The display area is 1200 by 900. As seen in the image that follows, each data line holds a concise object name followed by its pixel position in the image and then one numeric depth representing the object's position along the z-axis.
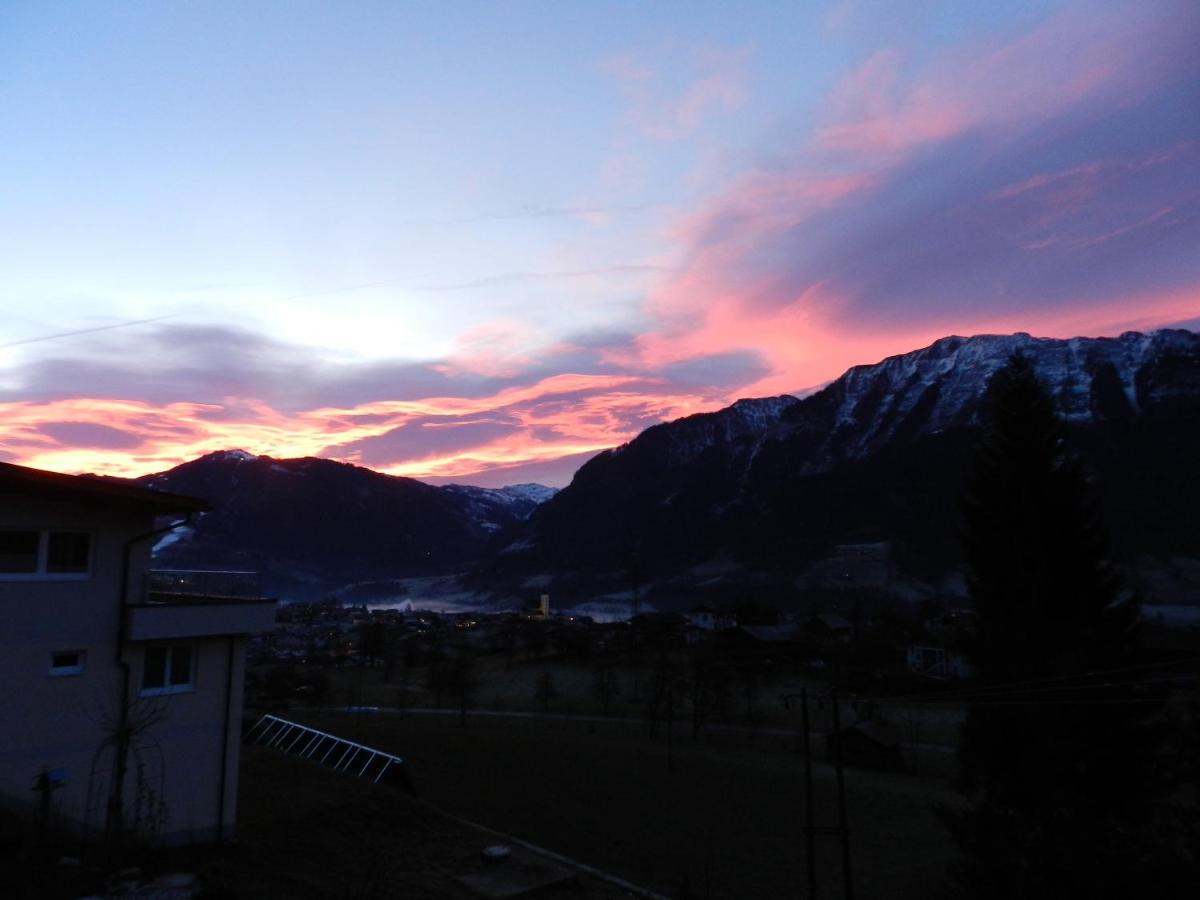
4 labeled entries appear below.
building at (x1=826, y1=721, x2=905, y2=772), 43.31
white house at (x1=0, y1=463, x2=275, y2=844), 14.11
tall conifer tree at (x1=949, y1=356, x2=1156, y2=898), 18.69
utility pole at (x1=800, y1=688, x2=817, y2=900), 18.62
